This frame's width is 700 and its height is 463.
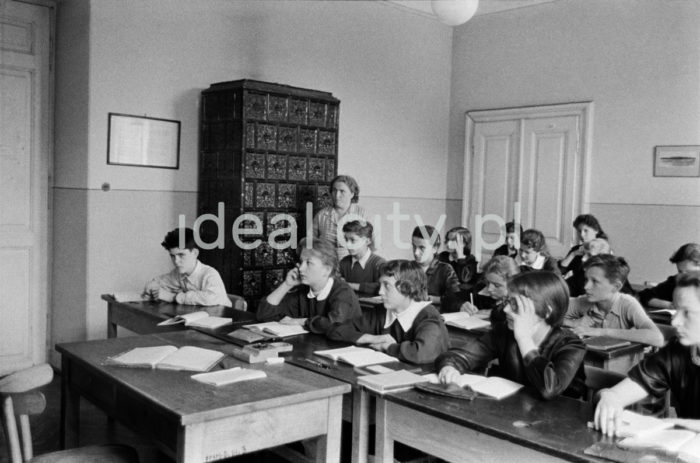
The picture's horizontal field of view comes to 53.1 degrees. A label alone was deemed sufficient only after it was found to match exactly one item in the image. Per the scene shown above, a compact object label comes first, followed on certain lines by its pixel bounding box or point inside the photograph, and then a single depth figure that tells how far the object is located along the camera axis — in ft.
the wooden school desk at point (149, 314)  12.80
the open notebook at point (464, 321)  12.86
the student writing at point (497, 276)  14.32
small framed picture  20.85
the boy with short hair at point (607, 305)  12.39
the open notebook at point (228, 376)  8.02
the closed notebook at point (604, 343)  11.14
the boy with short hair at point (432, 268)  16.70
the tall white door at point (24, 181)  17.25
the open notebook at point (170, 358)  8.67
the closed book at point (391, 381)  7.91
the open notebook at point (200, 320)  11.78
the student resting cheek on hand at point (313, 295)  12.02
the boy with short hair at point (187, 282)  14.17
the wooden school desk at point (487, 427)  6.53
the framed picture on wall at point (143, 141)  17.39
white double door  23.63
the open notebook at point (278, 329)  11.00
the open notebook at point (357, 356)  9.20
